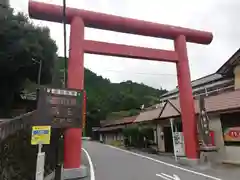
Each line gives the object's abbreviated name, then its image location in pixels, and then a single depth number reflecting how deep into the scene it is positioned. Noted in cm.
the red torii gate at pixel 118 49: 777
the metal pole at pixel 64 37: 643
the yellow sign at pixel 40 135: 467
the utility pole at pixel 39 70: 1496
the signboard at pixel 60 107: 546
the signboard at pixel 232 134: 958
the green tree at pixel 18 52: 1359
